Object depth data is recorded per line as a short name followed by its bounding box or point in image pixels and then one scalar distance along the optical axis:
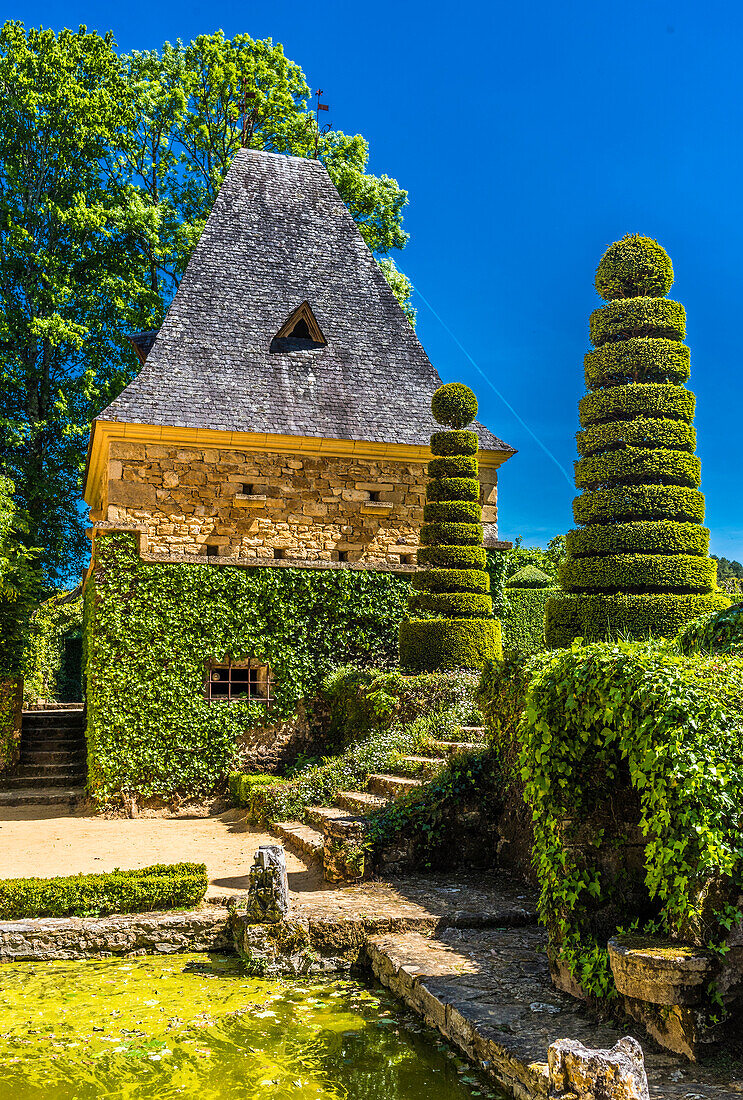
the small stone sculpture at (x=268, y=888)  6.46
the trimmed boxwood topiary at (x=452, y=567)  12.31
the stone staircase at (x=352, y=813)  7.97
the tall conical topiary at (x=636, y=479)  10.34
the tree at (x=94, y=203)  20.41
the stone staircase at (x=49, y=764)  13.46
